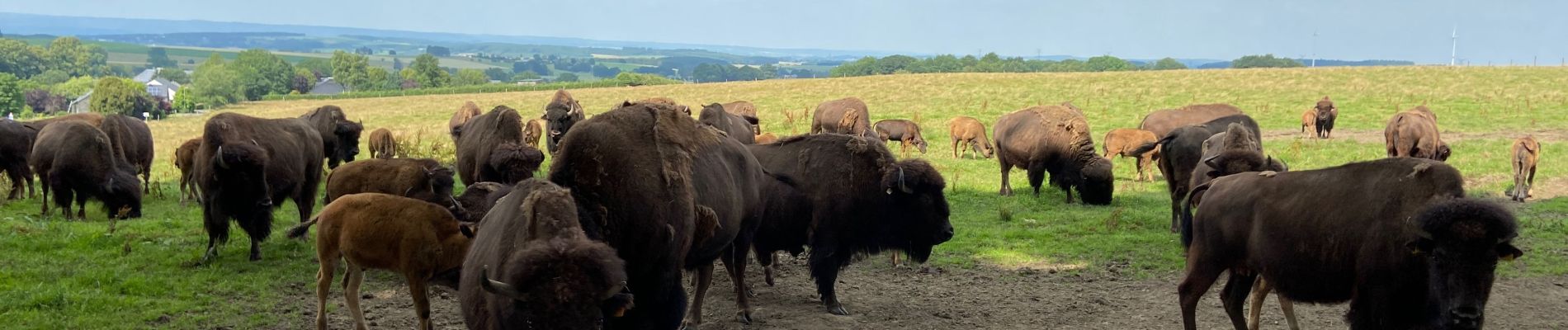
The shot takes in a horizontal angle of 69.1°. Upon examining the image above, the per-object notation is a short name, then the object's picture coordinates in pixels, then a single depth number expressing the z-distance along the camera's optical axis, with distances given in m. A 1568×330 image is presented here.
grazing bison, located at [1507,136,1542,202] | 16.73
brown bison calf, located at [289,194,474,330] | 7.57
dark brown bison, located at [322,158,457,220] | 10.62
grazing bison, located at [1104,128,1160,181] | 21.80
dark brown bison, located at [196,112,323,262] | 10.48
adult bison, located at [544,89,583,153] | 16.75
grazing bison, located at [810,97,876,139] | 26.23
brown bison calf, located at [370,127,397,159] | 23.47
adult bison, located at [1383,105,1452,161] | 19.55
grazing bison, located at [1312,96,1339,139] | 28.55
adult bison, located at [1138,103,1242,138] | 22.72
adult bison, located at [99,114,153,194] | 16.14
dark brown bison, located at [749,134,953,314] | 9.24
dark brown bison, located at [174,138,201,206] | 15.34
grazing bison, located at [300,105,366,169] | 17.58
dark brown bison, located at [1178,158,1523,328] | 5.68
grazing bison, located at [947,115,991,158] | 26.33
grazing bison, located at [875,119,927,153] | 28.05
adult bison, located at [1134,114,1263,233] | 14.23
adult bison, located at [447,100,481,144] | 24.30
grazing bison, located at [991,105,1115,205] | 16.34
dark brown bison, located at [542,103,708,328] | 5.79
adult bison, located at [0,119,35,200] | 16.05
